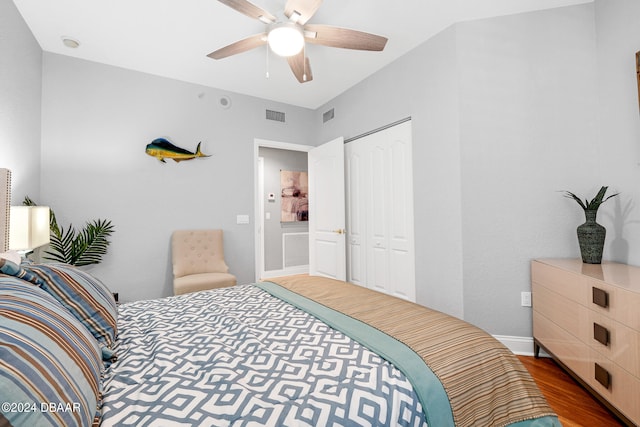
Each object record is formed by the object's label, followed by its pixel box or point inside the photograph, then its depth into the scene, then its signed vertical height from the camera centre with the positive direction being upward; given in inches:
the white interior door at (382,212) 117.5 +3.1
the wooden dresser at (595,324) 55.7 -24.4
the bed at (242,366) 25.5 -18.4
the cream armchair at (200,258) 117.3 -16.2
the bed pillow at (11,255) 56.5 -6.5
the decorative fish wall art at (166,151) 124.4 +30.1
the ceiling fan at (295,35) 71.8 +51.1
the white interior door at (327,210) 144.7 +4.6
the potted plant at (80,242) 103.2 -7.3
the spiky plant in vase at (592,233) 78.0 -4.5
